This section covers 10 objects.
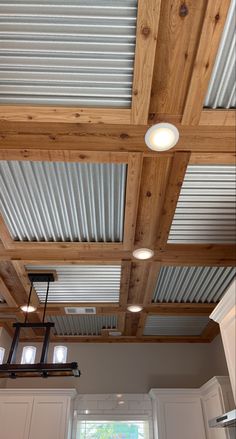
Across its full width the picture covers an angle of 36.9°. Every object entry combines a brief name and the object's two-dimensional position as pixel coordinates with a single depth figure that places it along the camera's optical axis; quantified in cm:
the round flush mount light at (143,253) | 293
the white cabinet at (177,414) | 402
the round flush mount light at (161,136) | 188
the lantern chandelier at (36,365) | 275
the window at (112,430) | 436
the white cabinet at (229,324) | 216
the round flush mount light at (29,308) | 392
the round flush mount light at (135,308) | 401
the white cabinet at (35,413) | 399
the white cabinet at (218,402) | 356
